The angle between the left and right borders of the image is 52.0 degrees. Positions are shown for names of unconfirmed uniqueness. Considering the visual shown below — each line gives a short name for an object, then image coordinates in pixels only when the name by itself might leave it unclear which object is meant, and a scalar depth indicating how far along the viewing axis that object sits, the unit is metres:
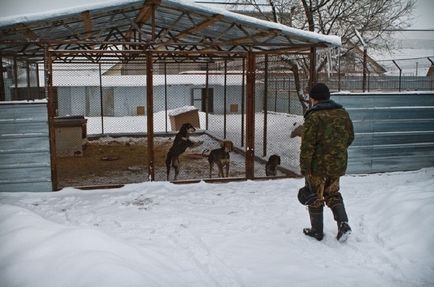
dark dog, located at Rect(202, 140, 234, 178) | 8.75
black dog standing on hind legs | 8.80
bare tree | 13.48
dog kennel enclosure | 7.30
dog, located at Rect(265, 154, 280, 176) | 8.72
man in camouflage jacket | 5.03
